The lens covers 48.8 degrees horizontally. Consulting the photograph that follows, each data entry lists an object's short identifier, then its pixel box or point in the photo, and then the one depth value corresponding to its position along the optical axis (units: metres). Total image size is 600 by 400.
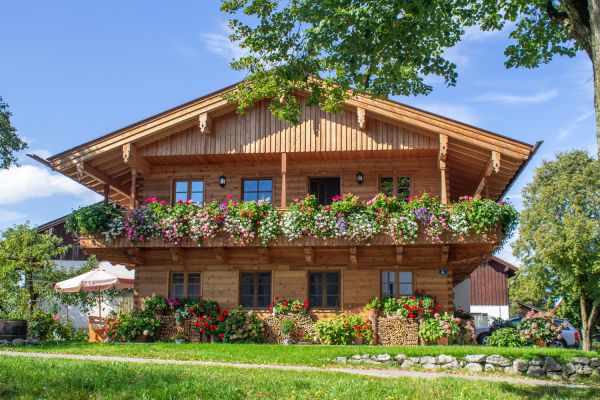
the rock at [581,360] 16.59
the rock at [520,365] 16.33
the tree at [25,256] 25.64
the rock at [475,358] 16.22
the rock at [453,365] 16.05
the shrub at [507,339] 20.01
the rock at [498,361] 16.27
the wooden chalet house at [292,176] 21.73
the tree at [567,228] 38.66
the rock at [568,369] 16.48
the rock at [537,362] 16.41
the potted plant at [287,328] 21.64
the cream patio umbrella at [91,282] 25.94
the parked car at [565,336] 30.34
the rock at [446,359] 16.19
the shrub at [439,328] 20.59
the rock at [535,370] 16.19
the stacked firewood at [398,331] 21.31
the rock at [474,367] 15.97
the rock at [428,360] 16.22
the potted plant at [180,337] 21.88
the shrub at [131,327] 21.78
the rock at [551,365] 16.41
